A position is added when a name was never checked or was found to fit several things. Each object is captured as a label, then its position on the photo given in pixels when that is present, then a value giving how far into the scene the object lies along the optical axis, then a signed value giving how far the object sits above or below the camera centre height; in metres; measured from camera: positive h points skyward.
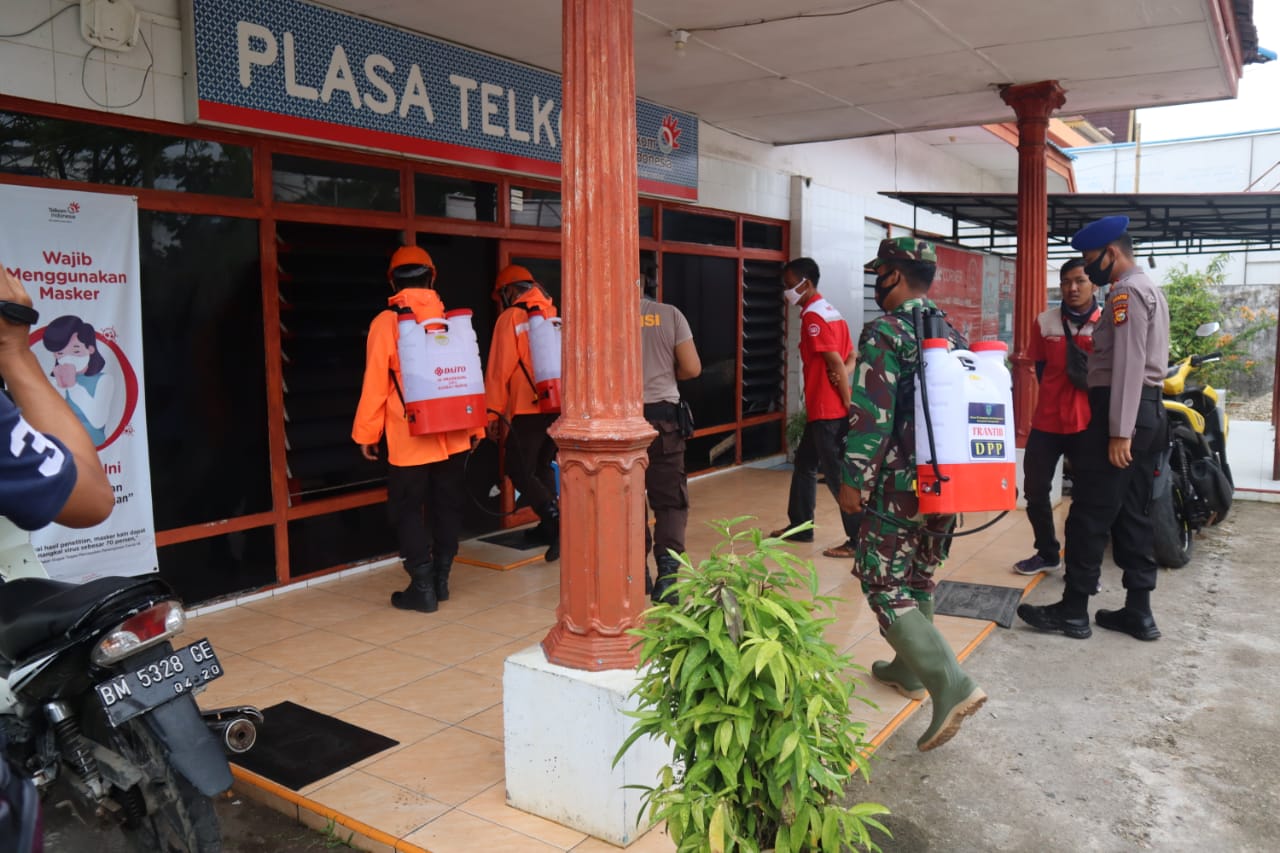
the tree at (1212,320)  11.90 +0.43
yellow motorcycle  6.14 -0.91
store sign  4.87 +1.53
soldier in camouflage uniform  3.76 -0.46
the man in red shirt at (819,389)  5.86 -0.24
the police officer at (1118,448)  4.67 -0.49
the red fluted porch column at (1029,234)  7.88 +0.98
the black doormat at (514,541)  6.62 -1.32
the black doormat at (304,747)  3.48 -1.49
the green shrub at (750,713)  2.20 -0.85
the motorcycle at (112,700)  2.46 -0.89
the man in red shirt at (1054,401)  5.36 -0.29
